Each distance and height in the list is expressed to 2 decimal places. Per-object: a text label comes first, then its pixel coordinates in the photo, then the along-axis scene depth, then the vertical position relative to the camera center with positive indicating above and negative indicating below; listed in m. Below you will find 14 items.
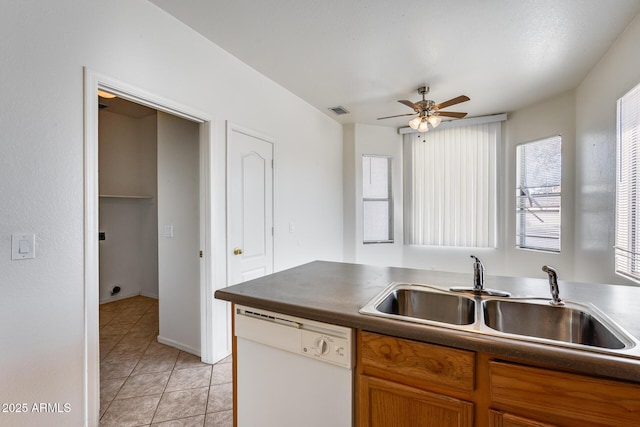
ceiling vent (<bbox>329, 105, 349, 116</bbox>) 3.91 +1.41
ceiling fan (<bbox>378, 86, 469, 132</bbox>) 3.05 +1.07
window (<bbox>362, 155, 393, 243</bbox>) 4.70 +0.19
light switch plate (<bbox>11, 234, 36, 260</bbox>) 1.33 -0.17
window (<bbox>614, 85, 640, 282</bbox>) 2.07 +0.19
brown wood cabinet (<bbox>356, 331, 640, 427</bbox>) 0.76 -0.55
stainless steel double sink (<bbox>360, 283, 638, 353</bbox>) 0.95 -0.42
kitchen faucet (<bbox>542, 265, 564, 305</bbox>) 1.15 -0.30
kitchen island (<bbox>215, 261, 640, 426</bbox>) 0.76 -0.48
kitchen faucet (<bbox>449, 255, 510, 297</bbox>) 1.31 -0.36
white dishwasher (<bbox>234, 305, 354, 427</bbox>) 1.10 -0.68
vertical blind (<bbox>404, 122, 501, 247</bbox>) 4.20 +0.39
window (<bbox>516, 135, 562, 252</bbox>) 3.55 +0.22
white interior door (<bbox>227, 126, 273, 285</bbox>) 2.56 +0.05
